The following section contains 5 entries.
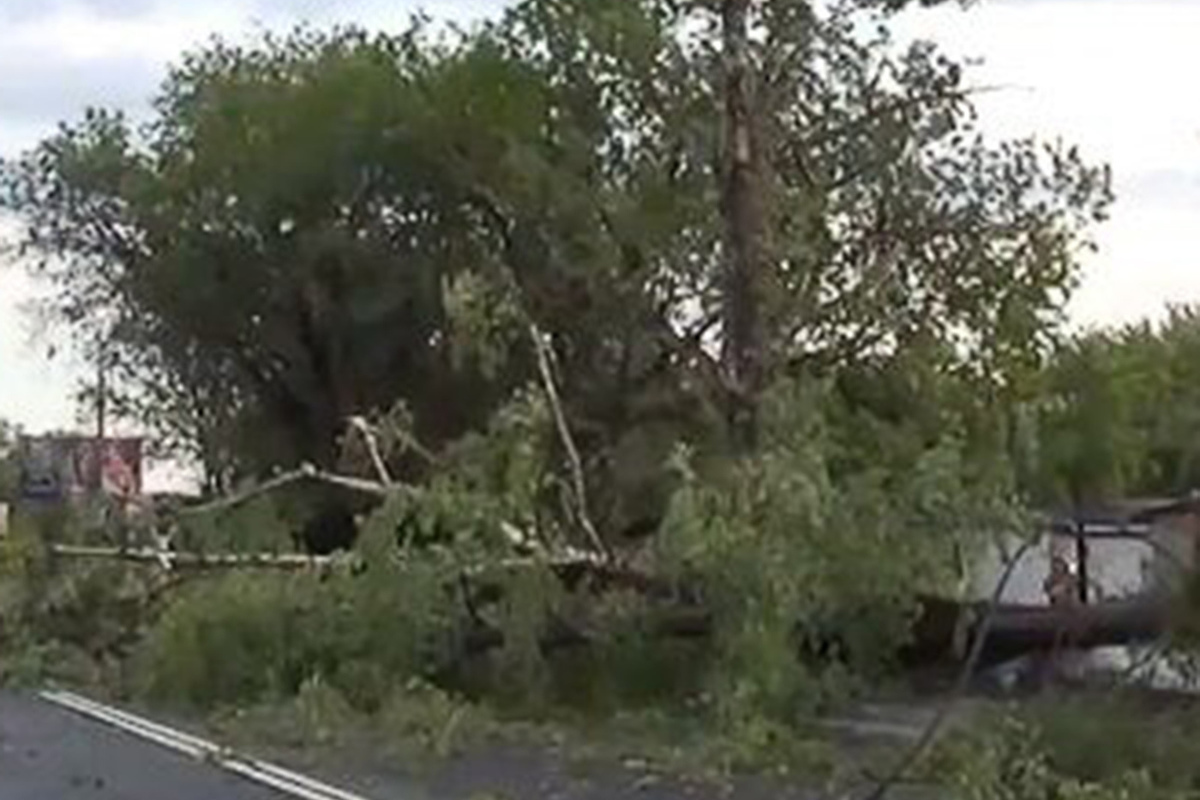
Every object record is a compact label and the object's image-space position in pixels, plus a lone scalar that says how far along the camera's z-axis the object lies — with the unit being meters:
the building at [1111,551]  18.19
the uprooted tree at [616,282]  20.61
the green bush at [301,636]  22.31
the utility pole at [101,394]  52.97
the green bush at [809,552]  19.61
